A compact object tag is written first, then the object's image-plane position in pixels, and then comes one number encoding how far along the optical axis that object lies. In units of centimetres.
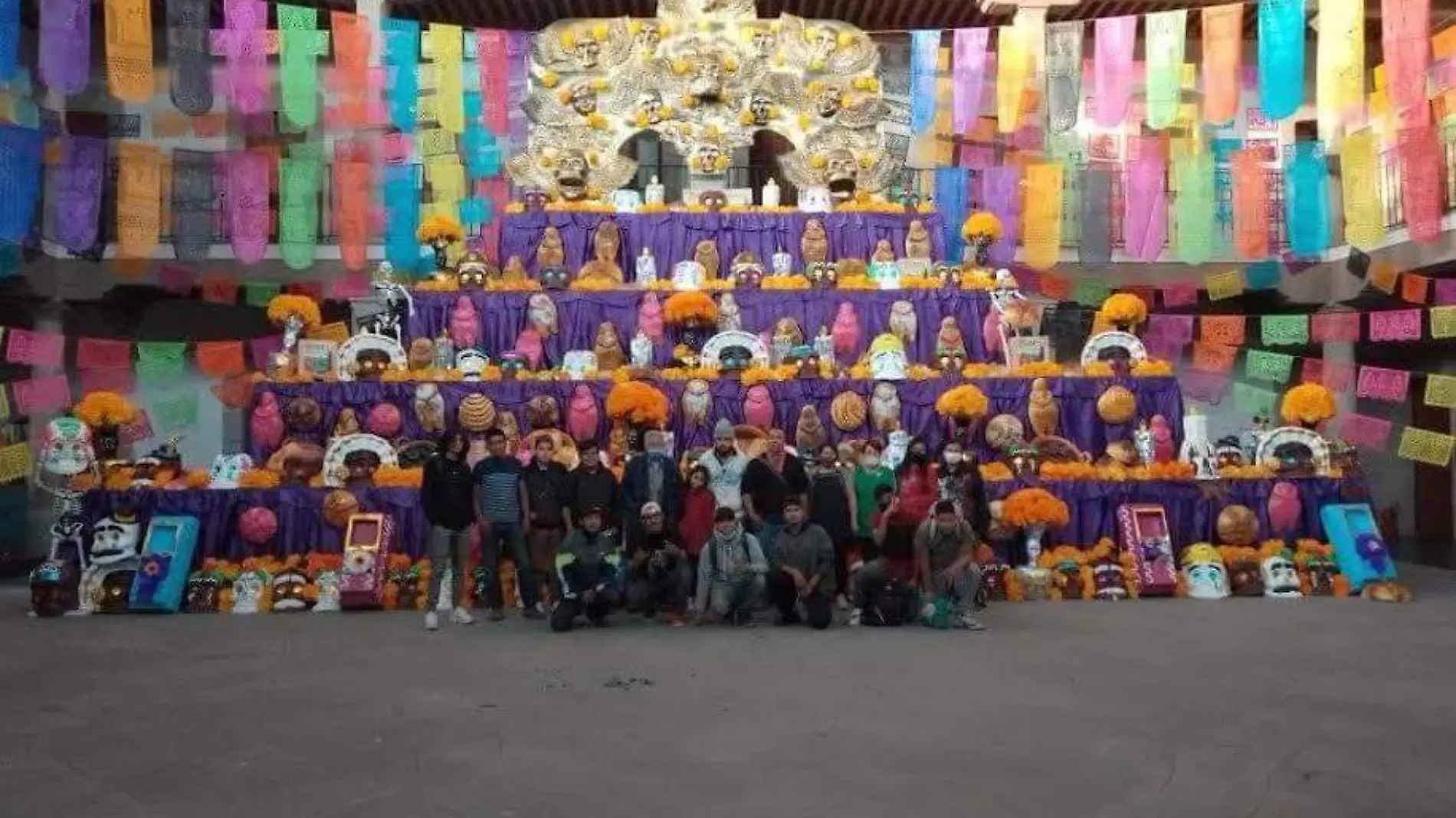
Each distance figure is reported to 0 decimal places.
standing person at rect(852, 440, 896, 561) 833
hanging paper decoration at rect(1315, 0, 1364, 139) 1145
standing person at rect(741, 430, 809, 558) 778
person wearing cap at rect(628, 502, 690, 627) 754
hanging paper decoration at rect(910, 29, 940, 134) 1389
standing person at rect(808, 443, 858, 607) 801
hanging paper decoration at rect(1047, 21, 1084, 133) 1323
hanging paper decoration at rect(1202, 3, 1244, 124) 1234
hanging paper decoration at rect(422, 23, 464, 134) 1304
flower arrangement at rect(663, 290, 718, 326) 1100
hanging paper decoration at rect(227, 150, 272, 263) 1345
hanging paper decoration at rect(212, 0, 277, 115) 1203
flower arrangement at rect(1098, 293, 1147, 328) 1061
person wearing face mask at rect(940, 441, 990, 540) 840
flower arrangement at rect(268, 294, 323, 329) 1052
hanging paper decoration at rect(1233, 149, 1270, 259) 1428
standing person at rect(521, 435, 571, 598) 775
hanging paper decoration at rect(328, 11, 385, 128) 1255
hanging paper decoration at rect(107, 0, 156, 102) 1120
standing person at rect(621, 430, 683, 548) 797
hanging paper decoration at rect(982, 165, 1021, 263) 1498
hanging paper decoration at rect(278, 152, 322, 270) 1392
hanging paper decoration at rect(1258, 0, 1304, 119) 1182
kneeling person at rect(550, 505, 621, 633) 720
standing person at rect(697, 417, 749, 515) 838
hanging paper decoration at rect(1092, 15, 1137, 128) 1298
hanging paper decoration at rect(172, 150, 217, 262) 1420
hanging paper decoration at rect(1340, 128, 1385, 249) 1220
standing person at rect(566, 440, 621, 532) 758
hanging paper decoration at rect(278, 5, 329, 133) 1218
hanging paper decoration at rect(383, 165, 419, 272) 1421
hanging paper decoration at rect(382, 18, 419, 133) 1284
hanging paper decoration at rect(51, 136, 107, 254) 1280
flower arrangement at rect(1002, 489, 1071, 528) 869
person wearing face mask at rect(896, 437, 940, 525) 806
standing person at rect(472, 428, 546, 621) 764
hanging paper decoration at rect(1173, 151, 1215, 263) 1389
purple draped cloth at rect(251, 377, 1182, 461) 1005
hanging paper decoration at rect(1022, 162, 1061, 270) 1414
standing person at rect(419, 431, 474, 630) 751
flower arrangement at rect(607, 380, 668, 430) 941
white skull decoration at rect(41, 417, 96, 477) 876
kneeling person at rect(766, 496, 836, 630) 721
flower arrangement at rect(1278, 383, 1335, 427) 951
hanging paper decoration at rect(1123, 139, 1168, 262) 1429
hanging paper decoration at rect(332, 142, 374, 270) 1377
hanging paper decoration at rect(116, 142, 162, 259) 1320
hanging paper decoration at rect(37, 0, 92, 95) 1108
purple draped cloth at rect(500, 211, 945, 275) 1316
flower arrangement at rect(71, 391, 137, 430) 921
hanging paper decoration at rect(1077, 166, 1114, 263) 1526
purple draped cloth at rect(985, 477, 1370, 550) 923
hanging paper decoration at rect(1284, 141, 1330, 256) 1355
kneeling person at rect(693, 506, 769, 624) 728
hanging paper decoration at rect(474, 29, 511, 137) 1337
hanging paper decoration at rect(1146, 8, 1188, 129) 1256
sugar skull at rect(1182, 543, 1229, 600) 869
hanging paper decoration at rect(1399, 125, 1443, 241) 1202
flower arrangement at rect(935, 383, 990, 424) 957
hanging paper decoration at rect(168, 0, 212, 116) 1201
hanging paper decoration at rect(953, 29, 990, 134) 1353
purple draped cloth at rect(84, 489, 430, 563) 895
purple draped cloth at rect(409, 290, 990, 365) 1153
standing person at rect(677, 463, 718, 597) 777
